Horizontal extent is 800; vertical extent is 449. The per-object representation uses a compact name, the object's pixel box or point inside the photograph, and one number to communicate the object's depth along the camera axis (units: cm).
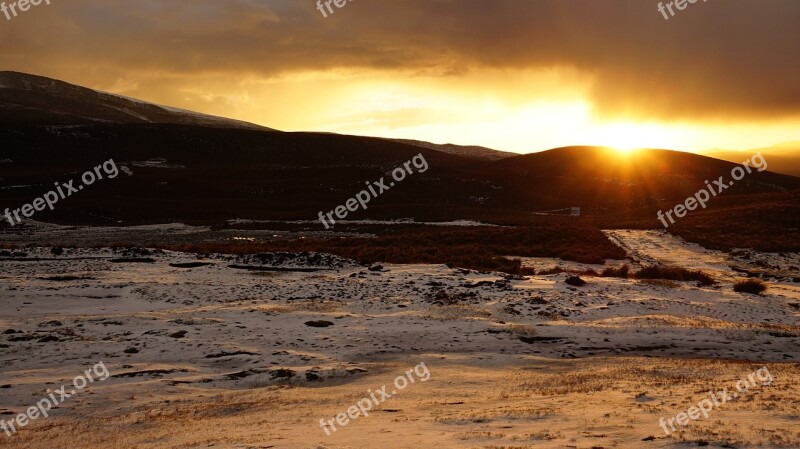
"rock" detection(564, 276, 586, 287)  2453
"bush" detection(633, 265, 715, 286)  2774
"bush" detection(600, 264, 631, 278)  2897
